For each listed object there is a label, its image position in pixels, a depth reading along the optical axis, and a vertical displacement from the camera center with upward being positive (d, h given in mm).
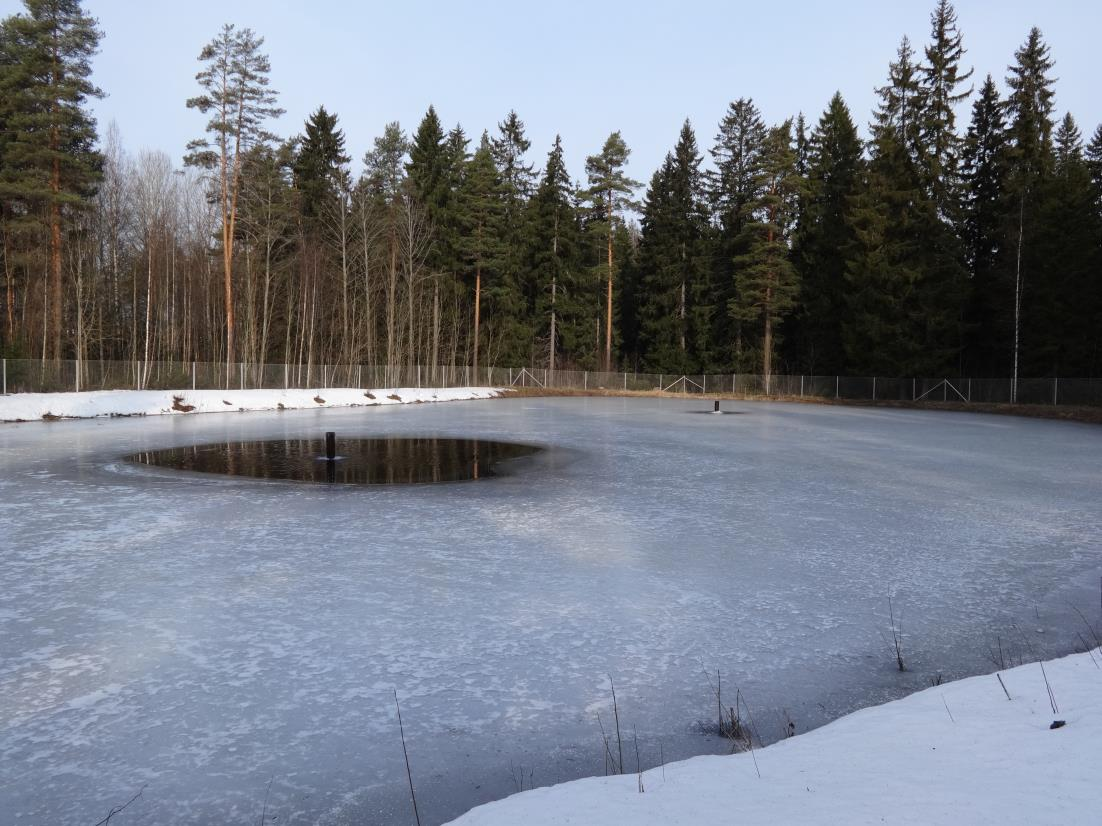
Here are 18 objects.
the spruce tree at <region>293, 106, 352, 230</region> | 56531 +17237
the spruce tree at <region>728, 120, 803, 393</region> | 55531 +10469
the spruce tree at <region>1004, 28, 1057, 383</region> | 42594 +11536
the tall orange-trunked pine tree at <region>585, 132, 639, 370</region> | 58938 +16447
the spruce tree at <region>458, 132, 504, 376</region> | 56344 +13161
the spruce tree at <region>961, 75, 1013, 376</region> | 47812 +11217
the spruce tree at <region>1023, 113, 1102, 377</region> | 40969 +6839
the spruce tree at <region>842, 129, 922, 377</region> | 47312 +7919
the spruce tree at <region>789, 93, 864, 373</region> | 56719 +11706
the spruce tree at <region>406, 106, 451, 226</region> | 60969 +18461
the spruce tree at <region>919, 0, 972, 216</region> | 50844 +20696
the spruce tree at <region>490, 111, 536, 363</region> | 60447 +10865
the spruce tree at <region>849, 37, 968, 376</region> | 46906 +9639
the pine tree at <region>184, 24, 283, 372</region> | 36281 +13562
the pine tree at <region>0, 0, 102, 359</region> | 31219 +11334
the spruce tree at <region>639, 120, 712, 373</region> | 63344 +9862
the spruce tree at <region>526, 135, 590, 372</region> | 62281 +11266
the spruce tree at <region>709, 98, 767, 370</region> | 62875 +16848
